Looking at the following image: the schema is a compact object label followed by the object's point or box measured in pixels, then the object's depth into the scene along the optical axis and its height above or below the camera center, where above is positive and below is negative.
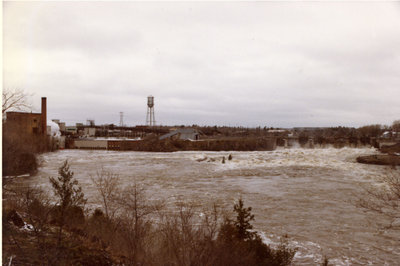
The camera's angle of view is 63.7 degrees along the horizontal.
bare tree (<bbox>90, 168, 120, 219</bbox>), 11.02 -2.70
